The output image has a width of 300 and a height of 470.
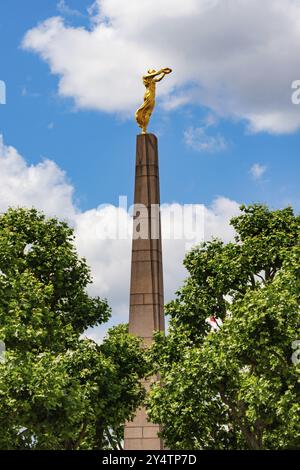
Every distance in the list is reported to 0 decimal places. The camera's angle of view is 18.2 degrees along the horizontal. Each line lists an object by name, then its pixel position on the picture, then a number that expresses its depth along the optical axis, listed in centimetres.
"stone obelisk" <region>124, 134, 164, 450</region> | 4948
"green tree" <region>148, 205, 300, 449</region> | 3841
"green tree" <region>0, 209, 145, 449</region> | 3638
